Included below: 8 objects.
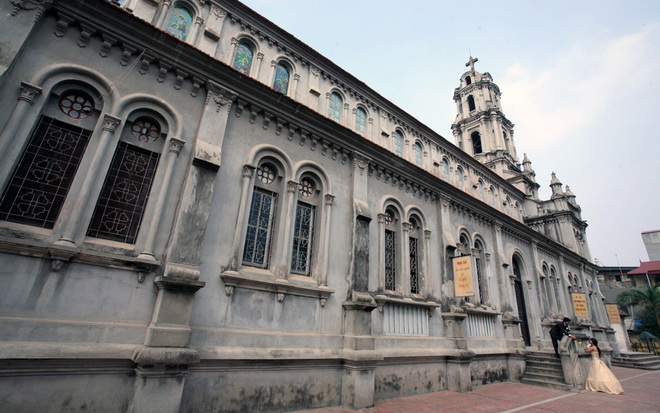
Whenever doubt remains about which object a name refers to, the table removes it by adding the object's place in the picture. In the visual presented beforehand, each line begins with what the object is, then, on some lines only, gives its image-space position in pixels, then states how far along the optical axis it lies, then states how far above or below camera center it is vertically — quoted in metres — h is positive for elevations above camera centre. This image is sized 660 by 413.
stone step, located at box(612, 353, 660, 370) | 20.61 -0.95
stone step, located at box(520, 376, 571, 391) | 12.48 -1.70
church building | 5.88 +2.21
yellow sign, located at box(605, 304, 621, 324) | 26.94 +2.60
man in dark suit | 13.76 +0.38
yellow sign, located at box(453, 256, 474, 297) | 11.95 +2.15
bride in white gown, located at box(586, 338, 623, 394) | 11.79 -1.24
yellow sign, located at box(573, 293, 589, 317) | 20.40 +2.38
